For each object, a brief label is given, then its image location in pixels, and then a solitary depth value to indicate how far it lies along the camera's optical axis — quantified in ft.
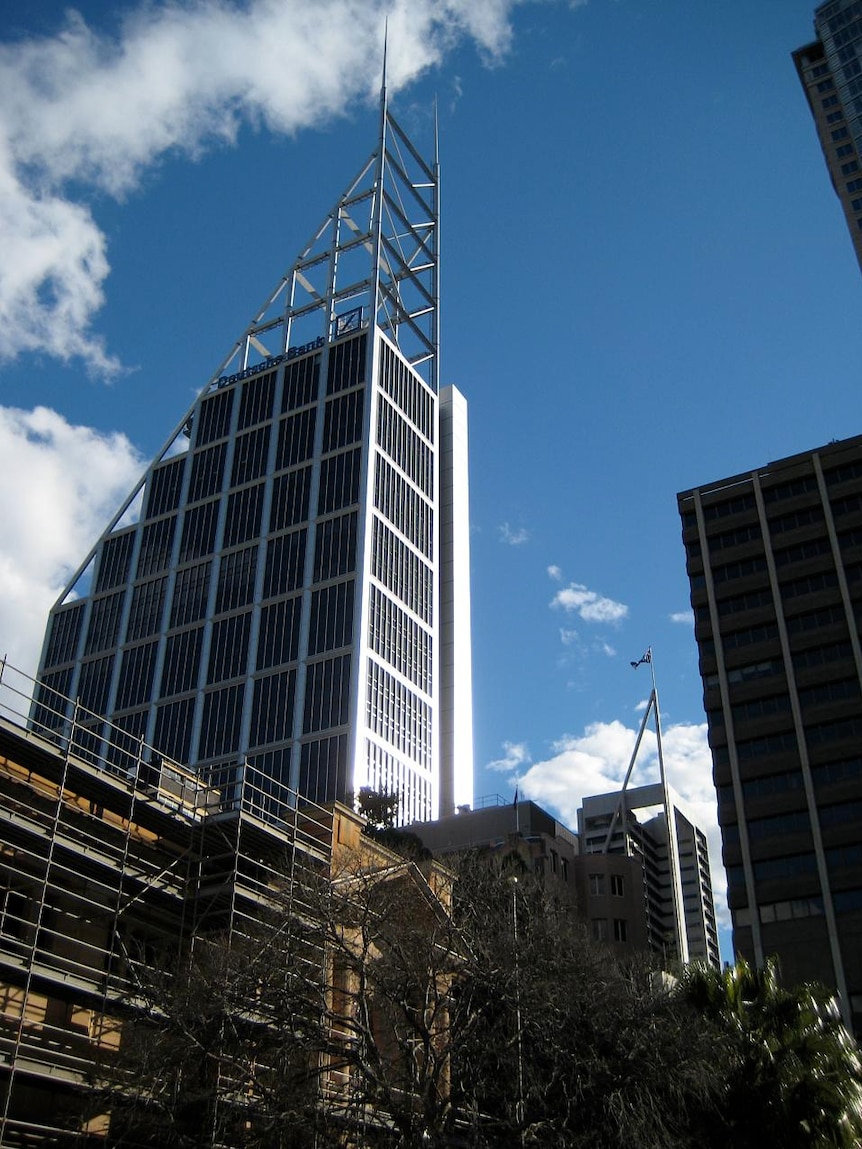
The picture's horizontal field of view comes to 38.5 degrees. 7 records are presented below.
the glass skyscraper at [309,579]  329.72
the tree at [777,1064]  86.74
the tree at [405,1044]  77.66
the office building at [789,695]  208.85
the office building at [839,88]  444.14
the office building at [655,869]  248.11
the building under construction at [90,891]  81.92
